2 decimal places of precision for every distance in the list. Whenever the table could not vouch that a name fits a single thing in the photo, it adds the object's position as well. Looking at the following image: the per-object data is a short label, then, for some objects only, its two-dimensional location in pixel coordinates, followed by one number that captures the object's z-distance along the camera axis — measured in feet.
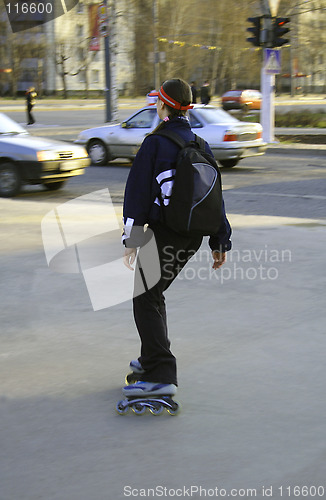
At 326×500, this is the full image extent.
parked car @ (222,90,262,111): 146.92
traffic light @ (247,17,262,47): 66.52
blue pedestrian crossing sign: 67.51
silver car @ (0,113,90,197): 39.78
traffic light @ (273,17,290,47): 65.21
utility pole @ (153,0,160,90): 136.26
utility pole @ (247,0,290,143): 65.98
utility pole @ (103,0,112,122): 92.17
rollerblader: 11.84
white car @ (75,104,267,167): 51.34
